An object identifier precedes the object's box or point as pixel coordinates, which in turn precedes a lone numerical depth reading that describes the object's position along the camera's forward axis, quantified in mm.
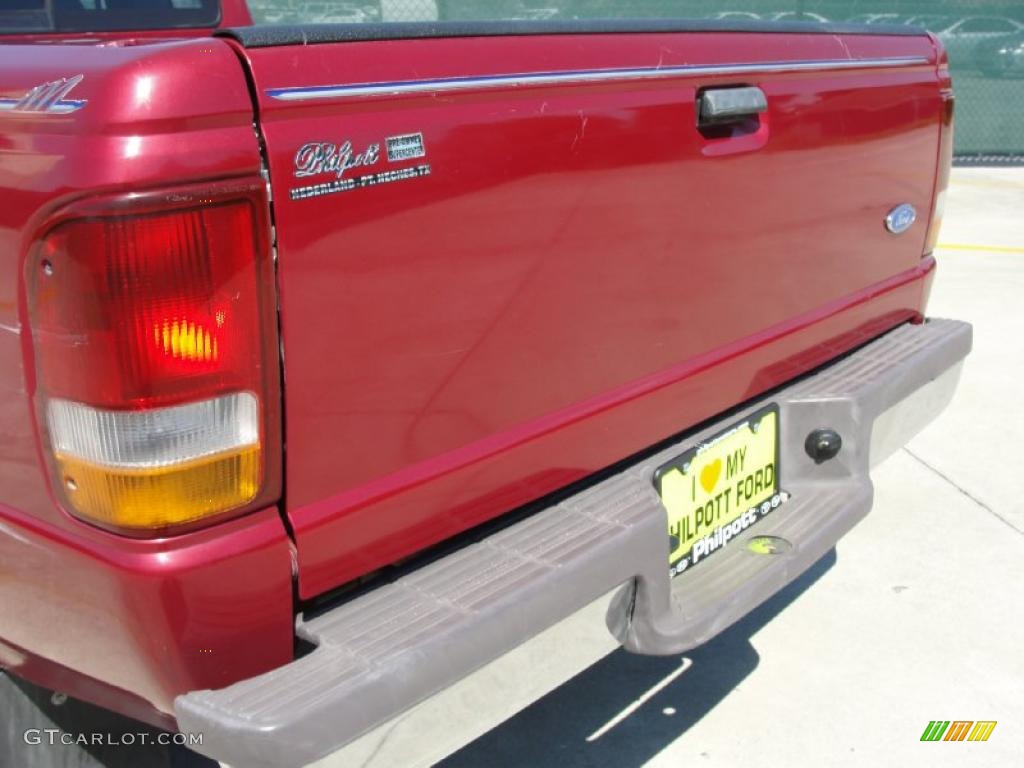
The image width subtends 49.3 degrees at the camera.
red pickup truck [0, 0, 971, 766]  1565
